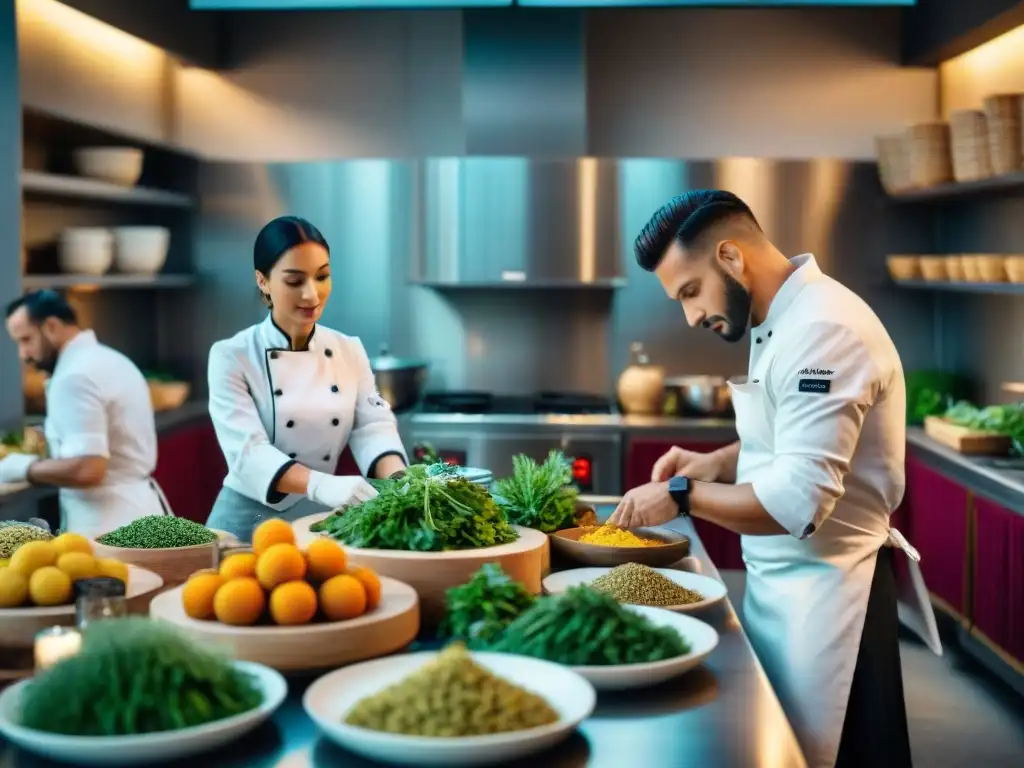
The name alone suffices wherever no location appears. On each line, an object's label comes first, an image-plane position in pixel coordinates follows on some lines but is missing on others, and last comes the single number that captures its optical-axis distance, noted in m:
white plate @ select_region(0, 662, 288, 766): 1.55
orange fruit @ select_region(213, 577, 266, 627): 1.89
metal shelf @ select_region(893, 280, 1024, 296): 5.01
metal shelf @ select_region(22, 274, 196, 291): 5.03
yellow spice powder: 2.72
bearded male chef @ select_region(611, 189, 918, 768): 2.51
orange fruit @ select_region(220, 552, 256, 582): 1.96
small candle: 1.73
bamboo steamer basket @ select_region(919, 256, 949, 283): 5.78
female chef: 2.91
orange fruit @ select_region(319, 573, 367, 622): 1.93
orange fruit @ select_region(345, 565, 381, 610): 2.01
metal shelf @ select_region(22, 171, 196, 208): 4.96
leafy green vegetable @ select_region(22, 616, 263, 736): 1.59
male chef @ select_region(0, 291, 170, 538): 4.12
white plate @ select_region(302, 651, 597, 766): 1.58
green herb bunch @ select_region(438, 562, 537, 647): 2.00
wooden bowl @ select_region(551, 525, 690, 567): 2.65
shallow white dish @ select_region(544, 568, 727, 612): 2.40
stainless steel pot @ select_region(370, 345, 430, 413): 5.96
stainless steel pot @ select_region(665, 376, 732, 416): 6.05
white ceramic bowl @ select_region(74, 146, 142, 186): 5.52
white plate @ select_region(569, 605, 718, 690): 1.87
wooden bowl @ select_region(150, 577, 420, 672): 1.88
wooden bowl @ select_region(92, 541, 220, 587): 2.38
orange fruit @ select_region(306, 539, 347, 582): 1.97
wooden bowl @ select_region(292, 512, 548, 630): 2.20
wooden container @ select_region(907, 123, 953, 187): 5.75
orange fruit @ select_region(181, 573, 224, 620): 1.94
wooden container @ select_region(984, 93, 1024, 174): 4.96
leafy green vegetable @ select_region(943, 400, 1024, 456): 5.08
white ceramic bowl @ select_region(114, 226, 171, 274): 5.88
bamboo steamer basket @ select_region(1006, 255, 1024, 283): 4.95
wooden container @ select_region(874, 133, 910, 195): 5.99
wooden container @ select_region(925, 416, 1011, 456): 5.16
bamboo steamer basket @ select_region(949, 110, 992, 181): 5.26
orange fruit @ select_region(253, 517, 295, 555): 2.04
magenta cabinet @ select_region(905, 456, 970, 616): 5.07
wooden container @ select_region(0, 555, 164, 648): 1.98
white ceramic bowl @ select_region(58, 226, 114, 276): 5.42
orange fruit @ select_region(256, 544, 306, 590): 1.92
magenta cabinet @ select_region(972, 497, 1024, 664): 4.50
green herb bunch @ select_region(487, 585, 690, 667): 1.90
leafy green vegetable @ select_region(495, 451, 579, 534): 2.84
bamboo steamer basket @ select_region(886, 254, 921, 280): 6.12
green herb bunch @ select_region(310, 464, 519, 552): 2.27
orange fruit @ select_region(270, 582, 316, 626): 1.89
